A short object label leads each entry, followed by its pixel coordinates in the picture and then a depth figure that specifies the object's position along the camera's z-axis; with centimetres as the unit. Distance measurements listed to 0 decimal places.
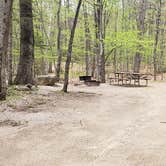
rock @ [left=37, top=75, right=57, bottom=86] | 1714
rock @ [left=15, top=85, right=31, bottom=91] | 1206
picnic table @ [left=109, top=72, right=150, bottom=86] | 1982
